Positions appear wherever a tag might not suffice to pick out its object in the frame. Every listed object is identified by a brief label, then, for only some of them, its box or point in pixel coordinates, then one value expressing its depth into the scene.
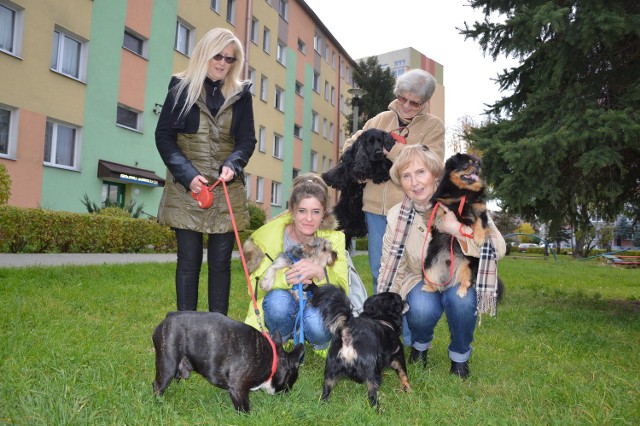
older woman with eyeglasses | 4.28
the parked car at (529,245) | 55.82
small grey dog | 3.62
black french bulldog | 2.45
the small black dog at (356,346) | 2.78
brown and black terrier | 3.41
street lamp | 17.30
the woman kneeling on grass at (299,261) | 3.60
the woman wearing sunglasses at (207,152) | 3.38
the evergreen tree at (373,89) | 33.16
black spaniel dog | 4.50
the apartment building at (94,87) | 13.21
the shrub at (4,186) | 10.05
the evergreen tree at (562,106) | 5.45
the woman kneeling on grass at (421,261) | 3.47
